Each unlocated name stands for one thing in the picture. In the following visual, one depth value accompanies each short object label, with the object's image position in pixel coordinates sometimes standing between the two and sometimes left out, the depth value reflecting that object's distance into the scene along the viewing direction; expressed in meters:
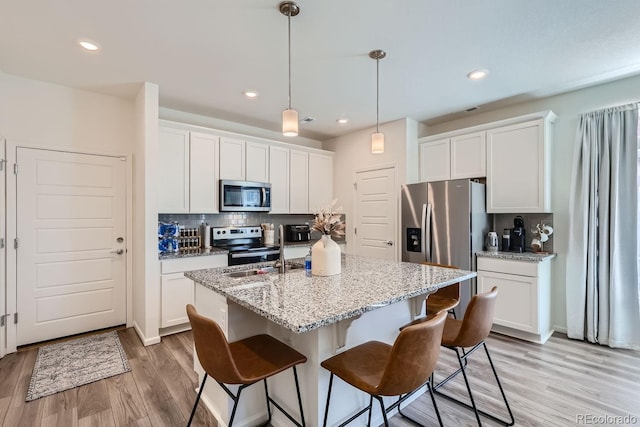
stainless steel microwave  3.93
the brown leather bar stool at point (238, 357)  1.38
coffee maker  3.53
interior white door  4.36
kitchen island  1.44
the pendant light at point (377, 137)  2.49
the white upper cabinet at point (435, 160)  4.02
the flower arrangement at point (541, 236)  3.42
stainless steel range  3.71
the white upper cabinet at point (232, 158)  3.96
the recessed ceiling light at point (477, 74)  2.82
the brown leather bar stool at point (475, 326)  1.76
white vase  2.07
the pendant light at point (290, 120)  2.00
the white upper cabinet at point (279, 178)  4.44
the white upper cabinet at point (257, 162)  4.20
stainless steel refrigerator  3.45
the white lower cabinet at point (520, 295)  3.11
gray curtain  2.94
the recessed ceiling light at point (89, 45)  2.32
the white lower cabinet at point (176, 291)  3.24
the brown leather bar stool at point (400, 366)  1.29
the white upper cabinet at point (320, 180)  4.91
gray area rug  2.34
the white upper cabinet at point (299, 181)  4.66
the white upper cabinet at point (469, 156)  3.67
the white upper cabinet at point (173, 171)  3.51
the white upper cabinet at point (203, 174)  3.73
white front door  3.02
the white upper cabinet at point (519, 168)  3.26
